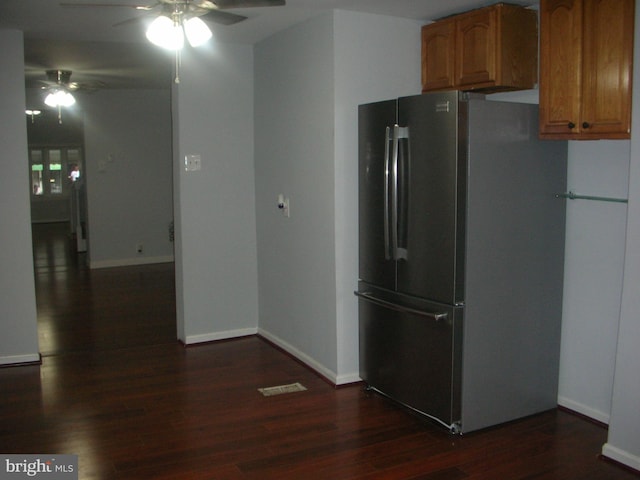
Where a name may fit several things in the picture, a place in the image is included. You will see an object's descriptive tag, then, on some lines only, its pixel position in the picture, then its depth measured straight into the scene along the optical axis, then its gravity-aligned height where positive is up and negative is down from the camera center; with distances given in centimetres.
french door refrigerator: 332 -45
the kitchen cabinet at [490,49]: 362 +71
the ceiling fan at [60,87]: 708 +98
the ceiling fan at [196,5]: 294 +78
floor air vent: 410 -140
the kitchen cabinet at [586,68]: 293 +49
